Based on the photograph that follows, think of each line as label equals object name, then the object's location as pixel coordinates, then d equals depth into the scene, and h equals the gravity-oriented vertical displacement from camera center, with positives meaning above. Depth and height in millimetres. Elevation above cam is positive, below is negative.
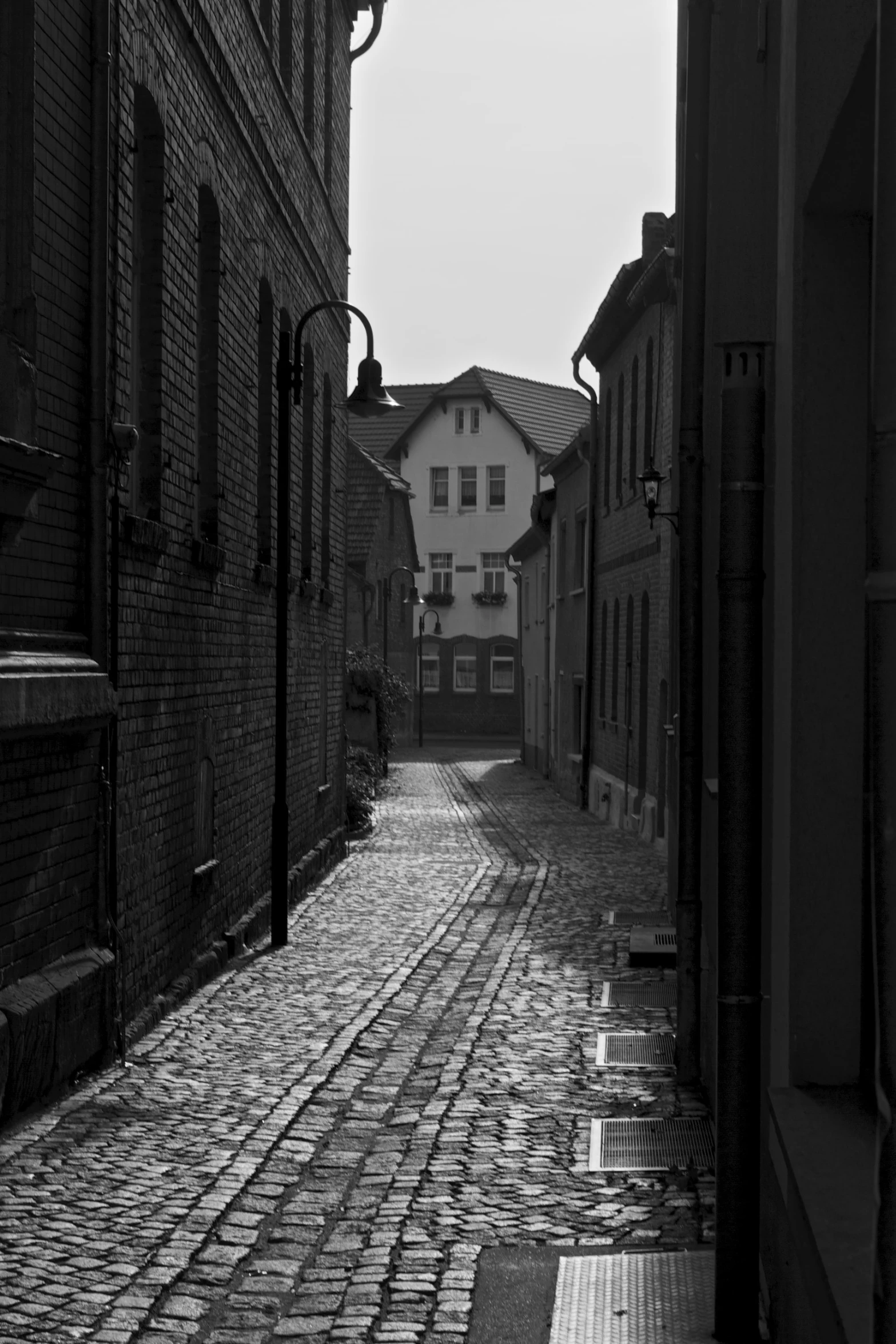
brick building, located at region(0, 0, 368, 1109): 6941 +1018
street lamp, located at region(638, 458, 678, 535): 14859 +1662
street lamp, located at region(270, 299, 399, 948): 12742 +862
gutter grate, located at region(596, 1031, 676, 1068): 8328 -1801
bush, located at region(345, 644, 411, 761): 30922 -231
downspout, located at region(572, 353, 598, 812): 29141 +869
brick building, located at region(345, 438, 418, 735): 44406 +3168
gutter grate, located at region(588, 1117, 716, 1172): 6461 -1771
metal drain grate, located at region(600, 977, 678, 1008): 9938 -1821
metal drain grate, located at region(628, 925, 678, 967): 11242 -1746
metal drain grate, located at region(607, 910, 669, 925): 13656 -1882
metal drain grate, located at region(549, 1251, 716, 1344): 4578 -1695
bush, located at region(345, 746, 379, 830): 22562 -1564
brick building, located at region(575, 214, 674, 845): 21250 +1608
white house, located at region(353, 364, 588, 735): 65188 +5573
